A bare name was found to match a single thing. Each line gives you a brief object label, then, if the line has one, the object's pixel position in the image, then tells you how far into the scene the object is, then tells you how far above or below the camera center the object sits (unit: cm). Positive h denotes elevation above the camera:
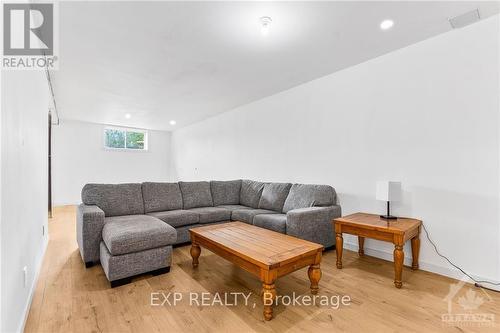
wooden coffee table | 170 -70
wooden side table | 217 -64
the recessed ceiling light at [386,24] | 224 +132
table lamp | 251 -27
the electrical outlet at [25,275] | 170 -80
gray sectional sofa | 226 -65
